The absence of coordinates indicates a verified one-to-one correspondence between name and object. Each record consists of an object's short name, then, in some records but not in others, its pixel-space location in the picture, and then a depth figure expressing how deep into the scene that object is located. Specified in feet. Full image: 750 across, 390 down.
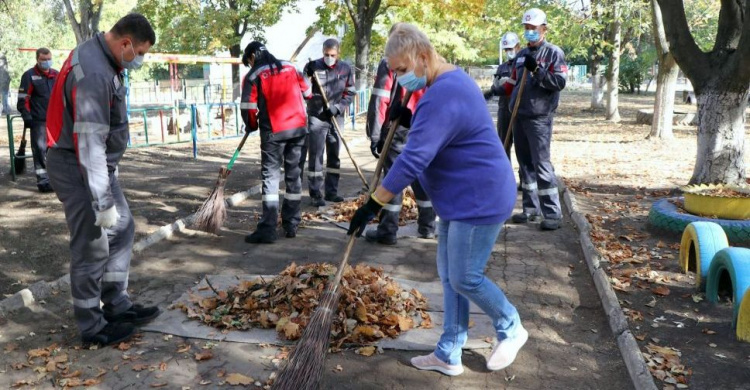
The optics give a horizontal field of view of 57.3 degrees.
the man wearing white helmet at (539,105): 23.13
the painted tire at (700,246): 17.38
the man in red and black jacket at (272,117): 22.11
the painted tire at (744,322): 14.08
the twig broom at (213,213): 24.04
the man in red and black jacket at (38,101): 31.27
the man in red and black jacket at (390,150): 22.20
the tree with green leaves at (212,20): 84.48
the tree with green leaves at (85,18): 67.10
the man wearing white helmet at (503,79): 26.50
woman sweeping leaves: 11.21
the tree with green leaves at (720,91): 27.53
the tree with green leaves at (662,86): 49.65
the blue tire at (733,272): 14.84
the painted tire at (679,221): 21.16
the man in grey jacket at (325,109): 27.48
